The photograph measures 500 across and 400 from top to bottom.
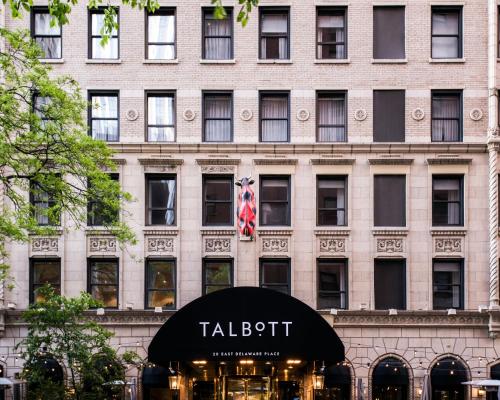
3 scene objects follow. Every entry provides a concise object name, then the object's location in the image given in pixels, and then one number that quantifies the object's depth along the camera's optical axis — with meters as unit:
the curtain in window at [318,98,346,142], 30.66
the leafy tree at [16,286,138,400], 24.27
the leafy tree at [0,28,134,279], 19.31
